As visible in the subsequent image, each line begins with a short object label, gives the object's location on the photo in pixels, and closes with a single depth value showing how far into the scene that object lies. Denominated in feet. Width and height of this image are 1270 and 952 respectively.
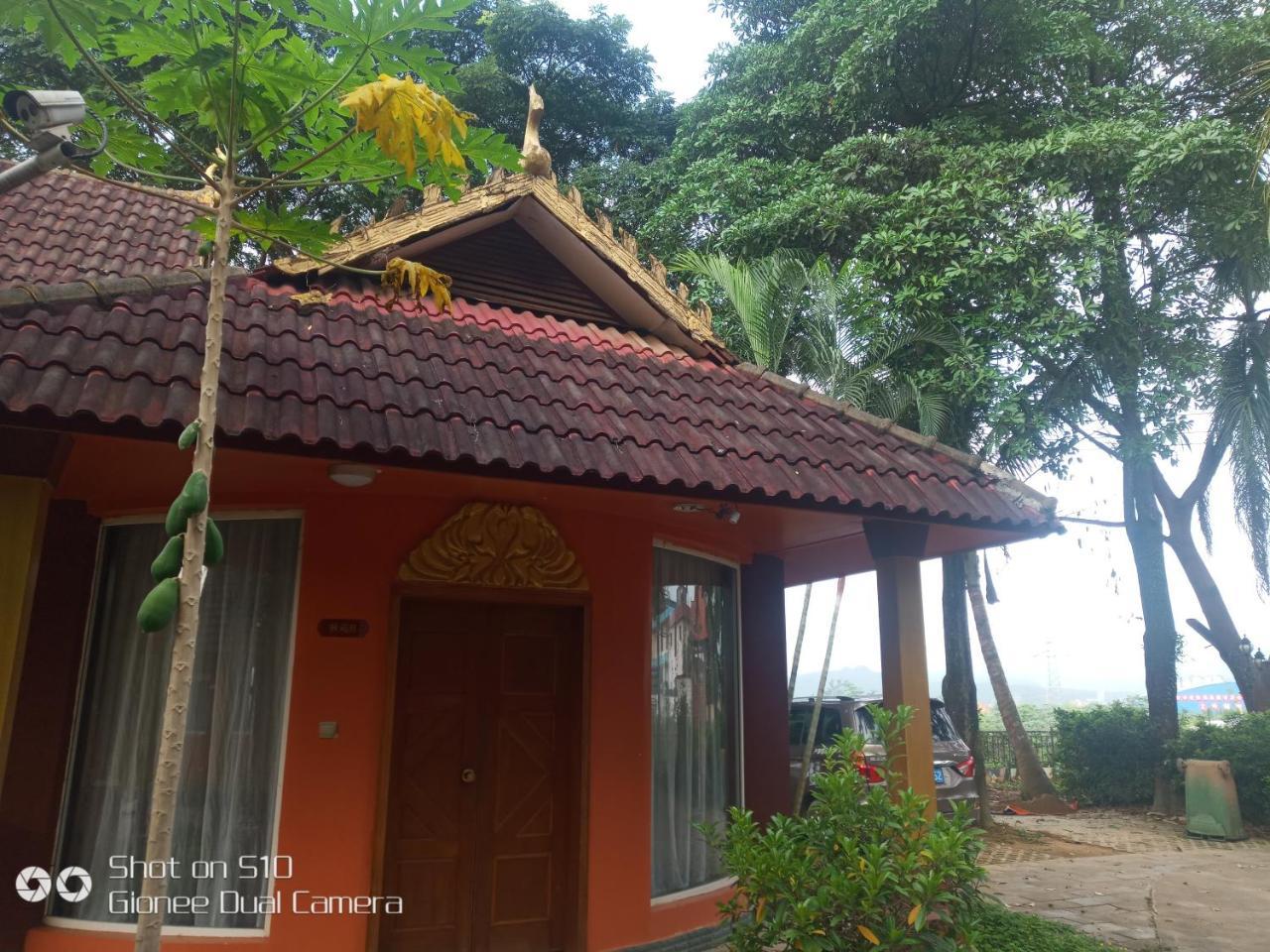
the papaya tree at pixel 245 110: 7.79
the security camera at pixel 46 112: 8.63
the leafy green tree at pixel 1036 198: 36.50
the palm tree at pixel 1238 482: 43.80
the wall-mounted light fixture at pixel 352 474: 15.19
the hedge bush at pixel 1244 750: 41.06
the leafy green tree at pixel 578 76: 60.95
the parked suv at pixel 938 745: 34.88
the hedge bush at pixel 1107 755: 47.60
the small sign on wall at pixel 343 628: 16.67
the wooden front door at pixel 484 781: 16.88
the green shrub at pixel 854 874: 12.44
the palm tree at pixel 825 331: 34.68
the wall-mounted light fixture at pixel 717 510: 18.09
